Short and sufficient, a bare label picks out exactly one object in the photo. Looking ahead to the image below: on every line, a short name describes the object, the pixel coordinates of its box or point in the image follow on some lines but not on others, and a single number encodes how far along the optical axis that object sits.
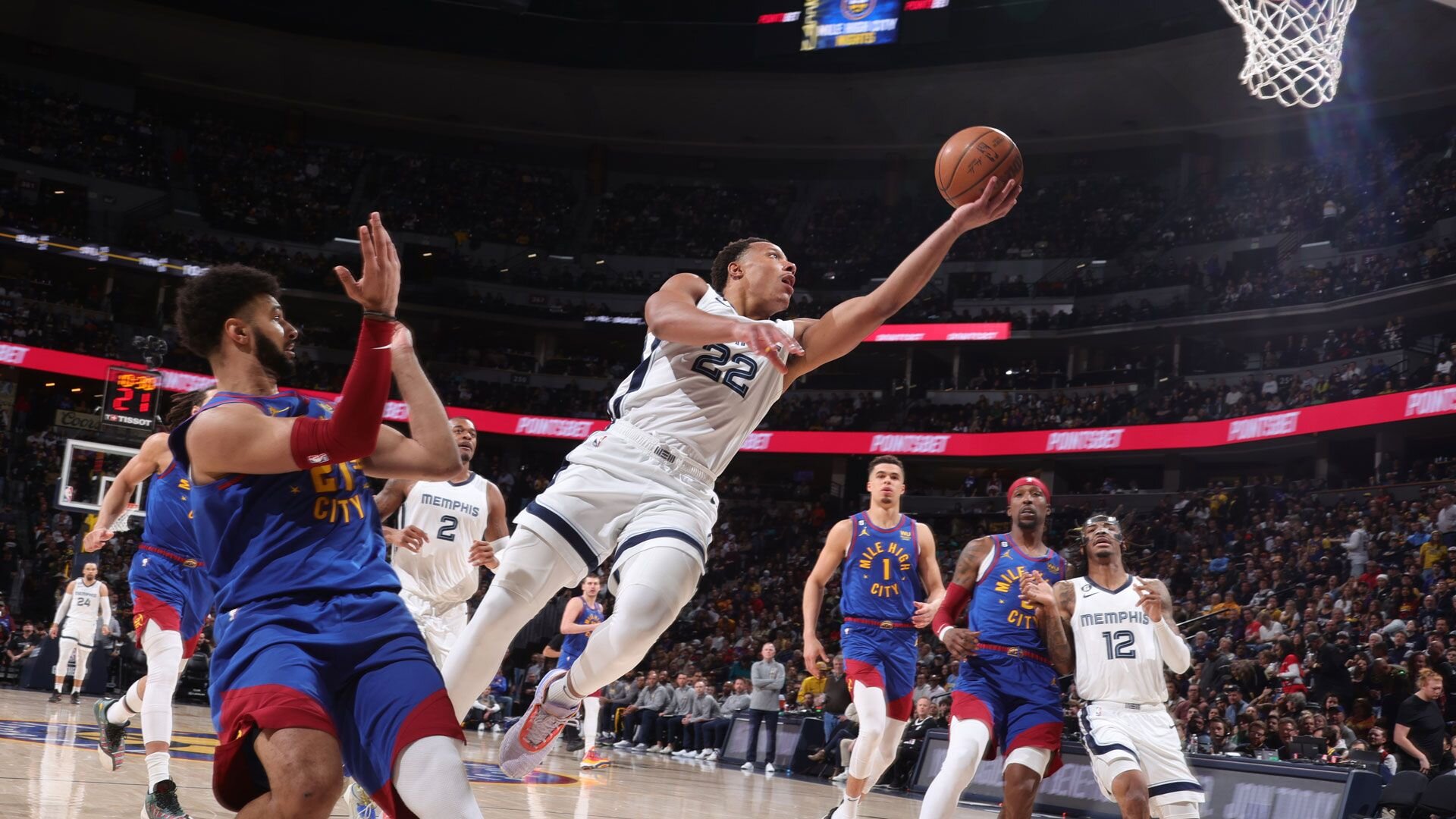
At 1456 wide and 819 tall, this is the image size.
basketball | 5.50
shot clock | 22.19
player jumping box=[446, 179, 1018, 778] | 4.90
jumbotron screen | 32.75
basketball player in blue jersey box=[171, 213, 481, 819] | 3.27
